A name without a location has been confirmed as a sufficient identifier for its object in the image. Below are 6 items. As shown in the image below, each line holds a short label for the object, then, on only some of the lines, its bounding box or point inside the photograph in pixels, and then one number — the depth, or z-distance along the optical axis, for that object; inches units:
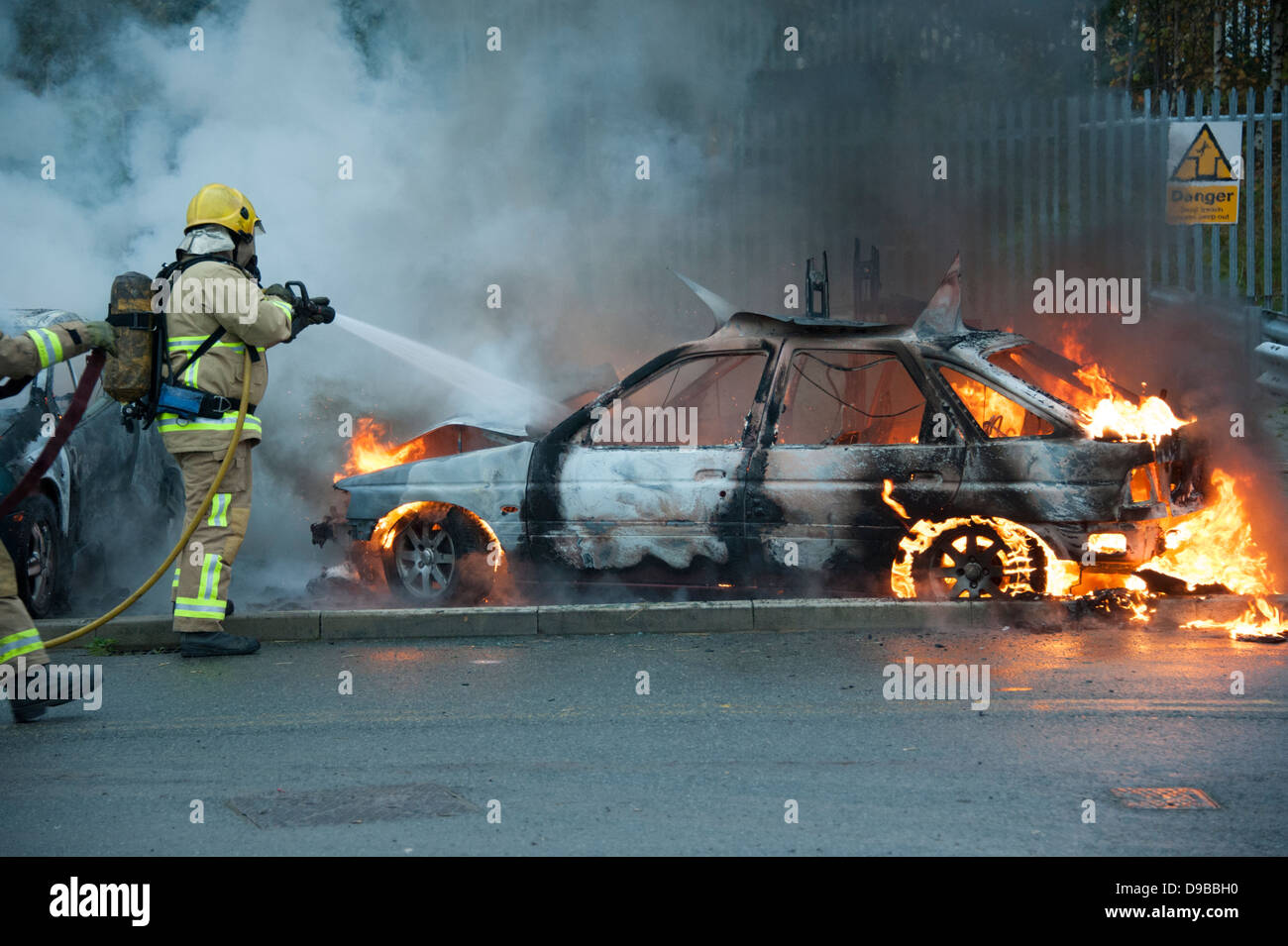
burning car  261.1
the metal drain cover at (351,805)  162.7
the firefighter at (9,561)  199.8
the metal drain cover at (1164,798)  161.5
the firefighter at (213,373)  250.4
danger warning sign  471.2
